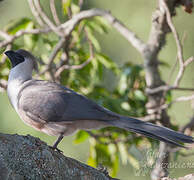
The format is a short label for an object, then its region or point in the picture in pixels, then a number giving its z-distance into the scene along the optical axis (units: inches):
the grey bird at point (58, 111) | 278.7
